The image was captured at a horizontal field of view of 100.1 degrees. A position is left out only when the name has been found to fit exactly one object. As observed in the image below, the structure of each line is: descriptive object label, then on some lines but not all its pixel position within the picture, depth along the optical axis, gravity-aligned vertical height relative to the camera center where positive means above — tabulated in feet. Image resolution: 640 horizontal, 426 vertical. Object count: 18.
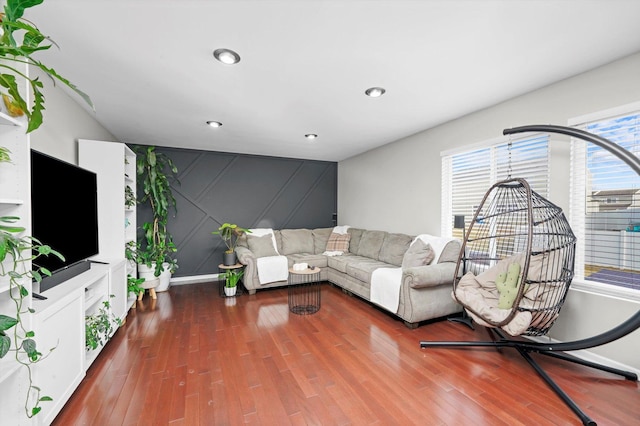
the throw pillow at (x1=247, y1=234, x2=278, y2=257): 15.16 -2.09
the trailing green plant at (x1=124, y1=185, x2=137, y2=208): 11.43 +0.49
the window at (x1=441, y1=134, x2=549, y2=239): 8.97 +1.59
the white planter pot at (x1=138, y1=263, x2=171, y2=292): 12.89 -3.29
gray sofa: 9.69 -2.66
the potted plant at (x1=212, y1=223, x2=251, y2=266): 14.05 -1.69
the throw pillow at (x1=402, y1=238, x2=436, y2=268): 10.85 -1.84
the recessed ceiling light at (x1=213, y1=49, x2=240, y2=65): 6.45 +3.79
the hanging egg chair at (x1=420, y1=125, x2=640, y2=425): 6.41 -2.21
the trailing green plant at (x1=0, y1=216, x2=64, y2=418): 3.89 -1.67
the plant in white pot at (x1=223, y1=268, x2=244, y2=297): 13.42 -3.68
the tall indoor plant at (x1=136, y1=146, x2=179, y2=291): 13.07 -0.39
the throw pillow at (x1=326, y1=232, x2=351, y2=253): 16.96 -2.10
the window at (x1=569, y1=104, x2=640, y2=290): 6.97 +0.23
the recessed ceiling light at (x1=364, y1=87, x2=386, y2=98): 8.46 +3.82
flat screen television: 5.98 -0.15
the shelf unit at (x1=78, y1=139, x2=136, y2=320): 9.43 +0.35
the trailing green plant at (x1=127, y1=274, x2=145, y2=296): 11.09 -3.21
